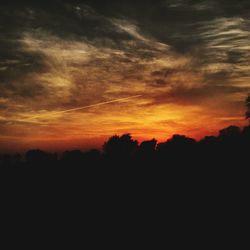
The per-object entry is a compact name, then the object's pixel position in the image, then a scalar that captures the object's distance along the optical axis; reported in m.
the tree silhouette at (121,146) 49.22
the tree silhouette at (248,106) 78.76
